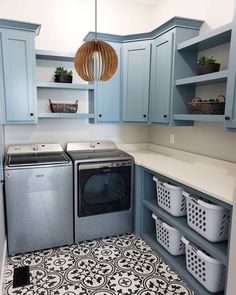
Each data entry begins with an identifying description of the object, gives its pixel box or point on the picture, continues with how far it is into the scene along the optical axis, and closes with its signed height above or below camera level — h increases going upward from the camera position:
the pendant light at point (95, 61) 1.85 +0.40
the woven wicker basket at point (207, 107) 2.06 +0.06
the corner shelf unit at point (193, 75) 1.99 +0.33
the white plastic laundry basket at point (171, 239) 2.27 -1.22
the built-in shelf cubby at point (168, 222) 1.73 -0.98
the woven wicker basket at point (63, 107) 2.89 +0.05
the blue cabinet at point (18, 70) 2.47 +0.42
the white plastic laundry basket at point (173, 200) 2.20 -0.80
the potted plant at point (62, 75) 2.91 +0.43
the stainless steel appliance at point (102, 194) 2.57 -0.92
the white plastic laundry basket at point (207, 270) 1.77 -1.19
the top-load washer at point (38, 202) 2.33 -0.92
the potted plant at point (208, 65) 2.19 +0.44
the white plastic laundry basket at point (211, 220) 1.73 -0.79
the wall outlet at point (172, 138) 3.10 -0.33
